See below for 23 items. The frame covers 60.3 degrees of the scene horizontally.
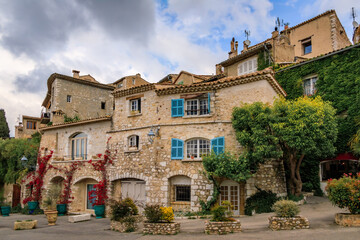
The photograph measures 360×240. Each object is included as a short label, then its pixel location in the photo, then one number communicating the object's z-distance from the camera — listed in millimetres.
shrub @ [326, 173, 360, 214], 11498
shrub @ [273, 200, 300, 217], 12258
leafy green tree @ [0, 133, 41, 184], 27625
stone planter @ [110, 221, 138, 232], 14336
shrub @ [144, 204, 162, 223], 13344
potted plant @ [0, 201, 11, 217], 23484
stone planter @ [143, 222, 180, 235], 12867
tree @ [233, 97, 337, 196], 15461
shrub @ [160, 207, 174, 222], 13312
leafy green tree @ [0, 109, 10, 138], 43188
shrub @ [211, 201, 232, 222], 12617
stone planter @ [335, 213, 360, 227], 11609
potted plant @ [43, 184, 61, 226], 20888
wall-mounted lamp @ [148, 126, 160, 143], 19047
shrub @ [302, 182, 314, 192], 19703
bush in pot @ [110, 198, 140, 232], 14383
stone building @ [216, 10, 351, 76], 26314
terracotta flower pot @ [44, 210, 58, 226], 18016
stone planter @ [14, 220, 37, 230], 16609
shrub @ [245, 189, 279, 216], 16141
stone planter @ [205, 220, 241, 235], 12275
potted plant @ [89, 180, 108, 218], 20406
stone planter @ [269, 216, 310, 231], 12070
